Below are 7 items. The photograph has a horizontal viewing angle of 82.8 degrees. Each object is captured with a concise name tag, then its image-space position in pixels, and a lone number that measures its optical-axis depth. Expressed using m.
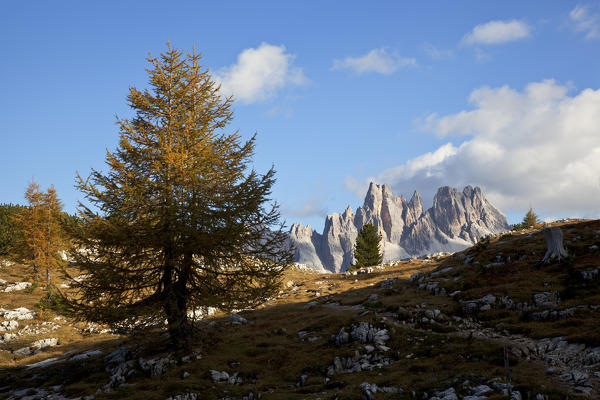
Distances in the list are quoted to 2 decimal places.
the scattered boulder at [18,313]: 31.23
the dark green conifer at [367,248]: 57.03
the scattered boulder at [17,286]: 40.61
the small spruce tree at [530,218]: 60.92
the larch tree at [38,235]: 39.47
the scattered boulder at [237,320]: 24.34
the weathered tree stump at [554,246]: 21.50
